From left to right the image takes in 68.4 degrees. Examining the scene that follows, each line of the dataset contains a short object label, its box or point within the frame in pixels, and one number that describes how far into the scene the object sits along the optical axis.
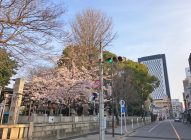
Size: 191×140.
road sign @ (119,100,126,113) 14.06
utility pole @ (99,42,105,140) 8.87
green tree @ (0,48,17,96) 5.47
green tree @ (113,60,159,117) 21.98
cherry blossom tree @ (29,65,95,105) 13.56
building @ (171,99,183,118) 91.96
